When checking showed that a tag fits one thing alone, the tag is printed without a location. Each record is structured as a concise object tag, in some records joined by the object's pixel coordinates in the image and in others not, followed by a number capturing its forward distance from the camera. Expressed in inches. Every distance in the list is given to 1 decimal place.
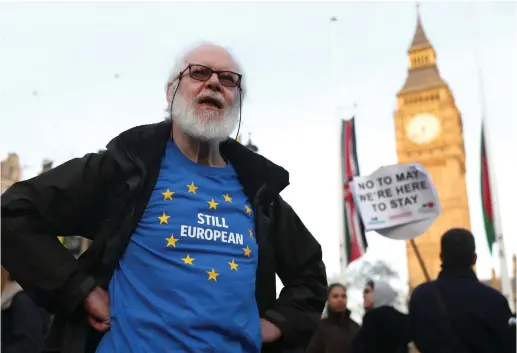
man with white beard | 68.0
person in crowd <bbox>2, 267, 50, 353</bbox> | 127.5
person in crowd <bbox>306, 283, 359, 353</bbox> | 199.3
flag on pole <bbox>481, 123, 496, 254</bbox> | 392.5
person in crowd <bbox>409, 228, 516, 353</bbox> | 139.7
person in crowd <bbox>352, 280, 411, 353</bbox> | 162.2
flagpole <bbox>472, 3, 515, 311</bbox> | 390.3
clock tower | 1899.6
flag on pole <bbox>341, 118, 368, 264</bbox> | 384.5
